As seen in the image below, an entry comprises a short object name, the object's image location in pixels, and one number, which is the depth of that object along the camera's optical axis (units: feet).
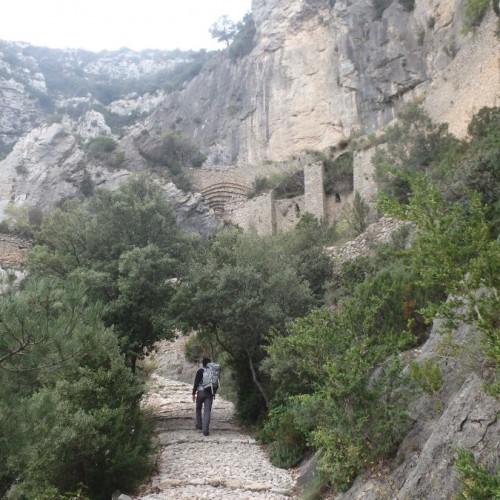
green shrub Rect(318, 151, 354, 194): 77.51
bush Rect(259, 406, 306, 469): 22.70
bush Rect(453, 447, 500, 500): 8.64
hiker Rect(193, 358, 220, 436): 28.58
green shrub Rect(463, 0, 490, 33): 57.36
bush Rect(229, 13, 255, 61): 145.69
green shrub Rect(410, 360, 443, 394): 14.52
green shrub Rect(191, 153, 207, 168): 116.98
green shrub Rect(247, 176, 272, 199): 93.35
